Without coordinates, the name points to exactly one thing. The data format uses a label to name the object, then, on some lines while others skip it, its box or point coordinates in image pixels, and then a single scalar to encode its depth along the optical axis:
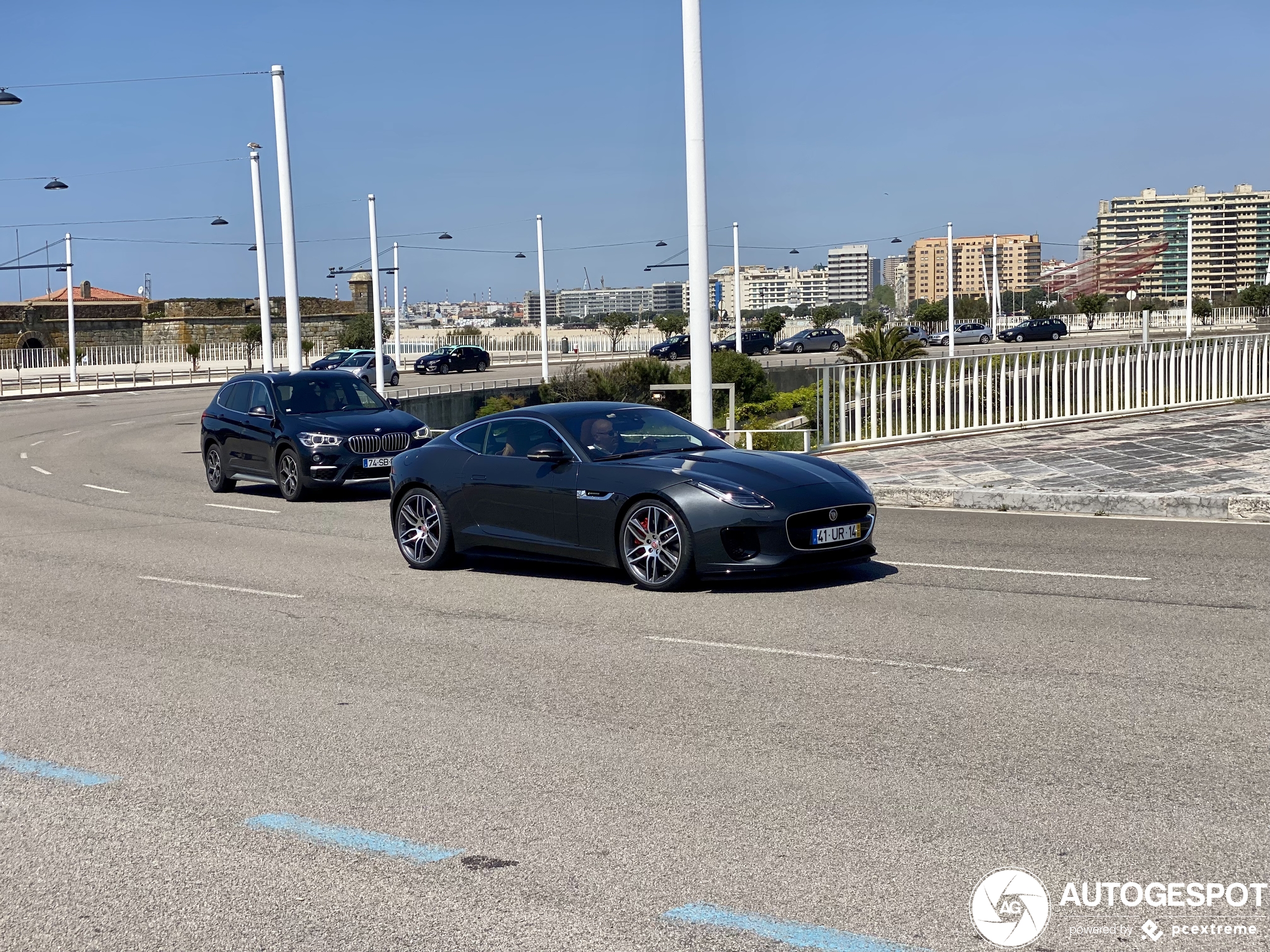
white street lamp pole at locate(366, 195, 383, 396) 47.16
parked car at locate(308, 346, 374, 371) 62.47
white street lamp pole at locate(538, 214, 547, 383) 59.97
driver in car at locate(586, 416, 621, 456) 11.12
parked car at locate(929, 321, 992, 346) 82.94
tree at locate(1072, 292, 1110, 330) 104.88
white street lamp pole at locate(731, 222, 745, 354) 64.25
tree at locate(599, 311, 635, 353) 98.44
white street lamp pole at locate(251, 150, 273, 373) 32.09
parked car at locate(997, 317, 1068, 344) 82.31
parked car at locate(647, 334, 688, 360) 75.88
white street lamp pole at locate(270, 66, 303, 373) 27.94
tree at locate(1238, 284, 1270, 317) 98.12
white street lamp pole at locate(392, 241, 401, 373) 65.52
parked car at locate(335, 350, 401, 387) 58.47
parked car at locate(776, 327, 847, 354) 84.06
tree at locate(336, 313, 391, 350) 96.62
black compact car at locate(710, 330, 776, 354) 81.38
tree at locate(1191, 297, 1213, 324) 101.62
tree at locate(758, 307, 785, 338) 97.43
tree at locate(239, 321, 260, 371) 89.06
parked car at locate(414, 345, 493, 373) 72.12
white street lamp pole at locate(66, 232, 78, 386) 64.12
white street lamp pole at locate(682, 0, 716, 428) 18.22
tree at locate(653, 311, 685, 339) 108.25
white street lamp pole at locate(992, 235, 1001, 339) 75.12
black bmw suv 17.77
